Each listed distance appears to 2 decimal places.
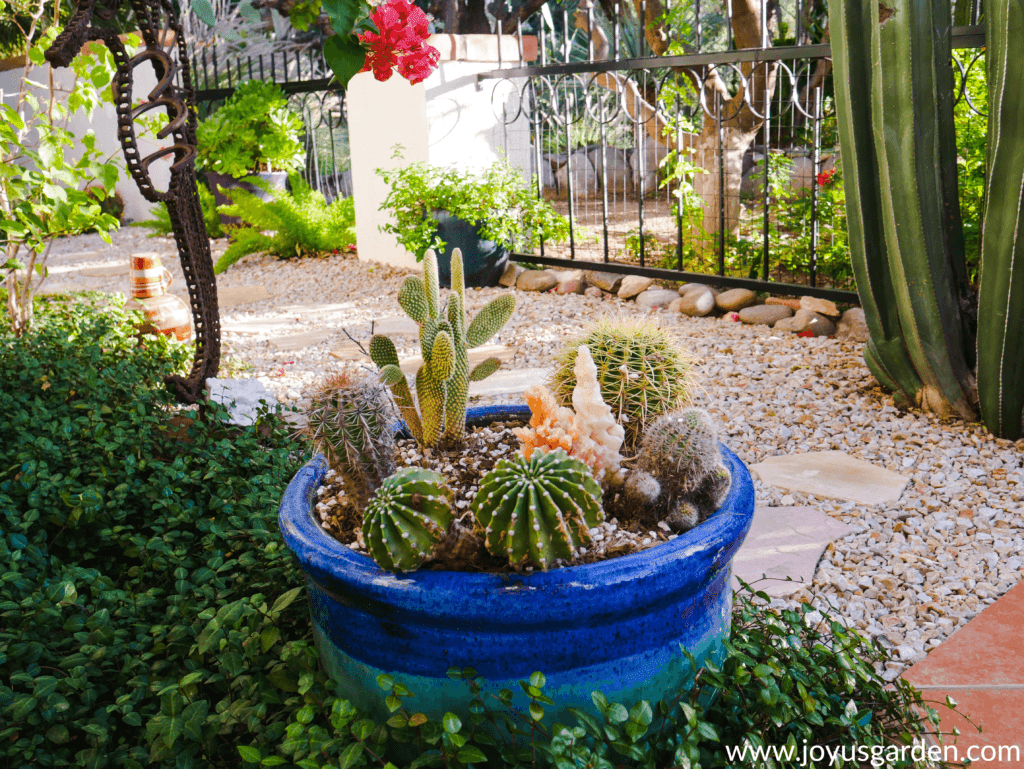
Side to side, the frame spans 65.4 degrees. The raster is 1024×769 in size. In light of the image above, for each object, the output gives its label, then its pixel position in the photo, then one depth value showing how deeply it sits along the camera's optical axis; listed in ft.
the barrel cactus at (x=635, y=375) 4.99
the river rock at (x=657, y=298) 16.33
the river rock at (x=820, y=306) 13.92
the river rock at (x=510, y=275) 18.92
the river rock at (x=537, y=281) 18.29
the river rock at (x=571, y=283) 17.99
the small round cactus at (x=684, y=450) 4.25
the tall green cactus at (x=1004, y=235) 7.76
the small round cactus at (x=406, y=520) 3.46
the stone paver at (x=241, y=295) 18.28
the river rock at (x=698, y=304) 15.48
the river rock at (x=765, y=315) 14.53
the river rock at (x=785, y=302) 14.67
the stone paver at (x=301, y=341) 14.48
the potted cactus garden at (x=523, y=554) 3.43
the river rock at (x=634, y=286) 17.07
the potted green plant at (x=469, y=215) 17.34
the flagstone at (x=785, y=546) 6.53
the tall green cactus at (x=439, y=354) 4.74
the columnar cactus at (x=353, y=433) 4.21
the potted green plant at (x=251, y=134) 24.62
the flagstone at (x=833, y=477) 8.06
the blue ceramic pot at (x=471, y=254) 17.56
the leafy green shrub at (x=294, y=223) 21.18
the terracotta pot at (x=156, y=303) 12.59
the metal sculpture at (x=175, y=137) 7.81
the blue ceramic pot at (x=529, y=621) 3.42
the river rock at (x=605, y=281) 17.61
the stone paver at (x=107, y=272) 22.47
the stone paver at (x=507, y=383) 11.34
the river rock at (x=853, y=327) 13.12
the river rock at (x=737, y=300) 15.26
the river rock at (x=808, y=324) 13.73
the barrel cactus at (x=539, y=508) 3.39
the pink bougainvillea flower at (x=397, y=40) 4.88
